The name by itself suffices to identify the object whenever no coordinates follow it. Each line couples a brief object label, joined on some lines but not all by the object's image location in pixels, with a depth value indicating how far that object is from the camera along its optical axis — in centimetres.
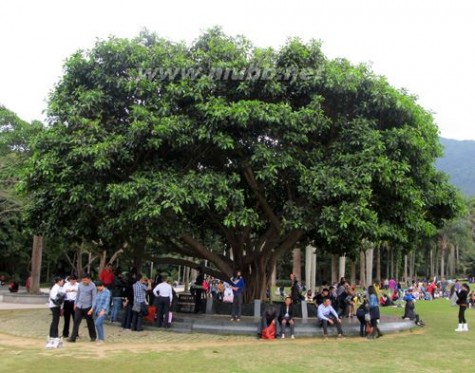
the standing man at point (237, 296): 1537
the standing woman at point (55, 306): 1113
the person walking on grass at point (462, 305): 1559
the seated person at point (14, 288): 2756
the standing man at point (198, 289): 1811
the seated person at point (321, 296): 1578
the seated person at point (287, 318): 1388
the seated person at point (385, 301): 2661
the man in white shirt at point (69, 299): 1245
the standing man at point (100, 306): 1177
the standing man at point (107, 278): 1642
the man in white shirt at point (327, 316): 1423
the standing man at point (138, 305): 1394
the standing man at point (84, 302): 1170
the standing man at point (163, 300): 1434
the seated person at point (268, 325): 1355
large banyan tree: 1291
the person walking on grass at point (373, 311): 1424
